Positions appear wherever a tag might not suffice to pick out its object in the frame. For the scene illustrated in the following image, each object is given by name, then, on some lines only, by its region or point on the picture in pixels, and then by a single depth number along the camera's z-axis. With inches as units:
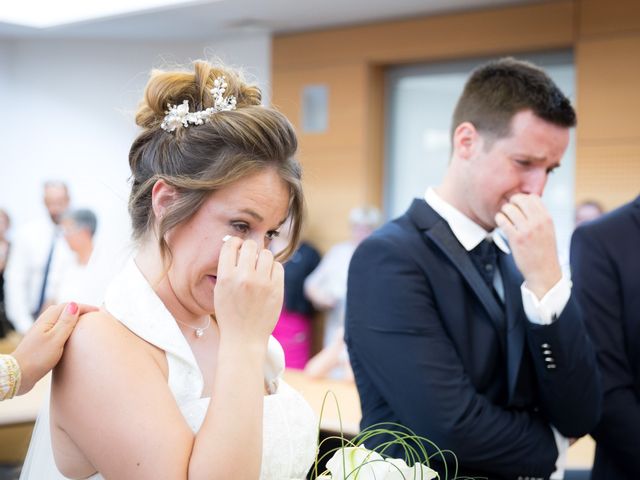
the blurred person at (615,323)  79.9
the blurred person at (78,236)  216.2
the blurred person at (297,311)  287.6
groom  72.4
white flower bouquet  45.8
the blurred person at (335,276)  279.7
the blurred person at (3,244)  274.7
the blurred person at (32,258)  276.7
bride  52.2
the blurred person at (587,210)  241.1
